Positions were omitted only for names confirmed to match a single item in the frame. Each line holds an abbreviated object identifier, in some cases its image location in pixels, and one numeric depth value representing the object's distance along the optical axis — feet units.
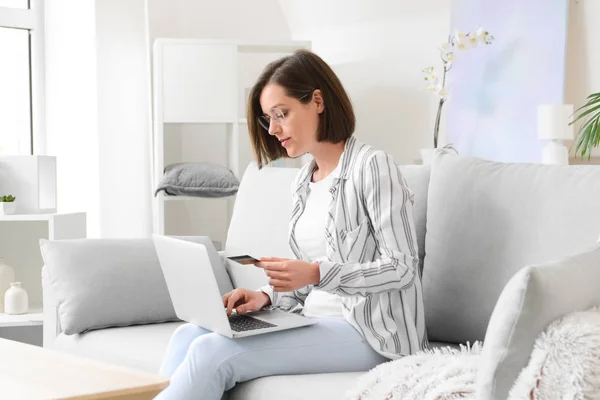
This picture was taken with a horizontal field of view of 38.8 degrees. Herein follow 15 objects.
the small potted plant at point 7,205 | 10.44
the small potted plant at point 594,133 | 9.30
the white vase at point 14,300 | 10.39
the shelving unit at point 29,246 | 11.07
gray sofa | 5.86
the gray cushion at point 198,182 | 12.47
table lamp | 10.34
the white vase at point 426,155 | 12.23
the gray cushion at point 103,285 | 7.77
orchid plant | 12.03
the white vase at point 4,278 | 10.67
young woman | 5.83
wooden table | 3.87
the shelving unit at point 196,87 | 12.86
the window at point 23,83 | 13.55
